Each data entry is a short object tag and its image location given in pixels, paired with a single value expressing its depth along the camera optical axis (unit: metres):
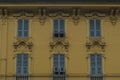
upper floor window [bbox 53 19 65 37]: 36.19
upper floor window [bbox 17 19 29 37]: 36.22
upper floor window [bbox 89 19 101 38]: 36.19
